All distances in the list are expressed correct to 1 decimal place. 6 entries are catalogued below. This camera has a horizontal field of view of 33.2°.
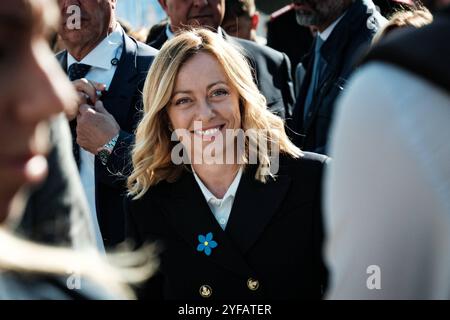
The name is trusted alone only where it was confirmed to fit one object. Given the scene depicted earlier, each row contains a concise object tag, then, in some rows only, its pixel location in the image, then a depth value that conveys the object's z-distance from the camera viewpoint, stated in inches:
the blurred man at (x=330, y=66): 163.6
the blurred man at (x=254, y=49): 183.3
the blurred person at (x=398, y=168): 43.9
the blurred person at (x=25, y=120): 43.6
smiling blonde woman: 118.4
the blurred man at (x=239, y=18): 233.9
